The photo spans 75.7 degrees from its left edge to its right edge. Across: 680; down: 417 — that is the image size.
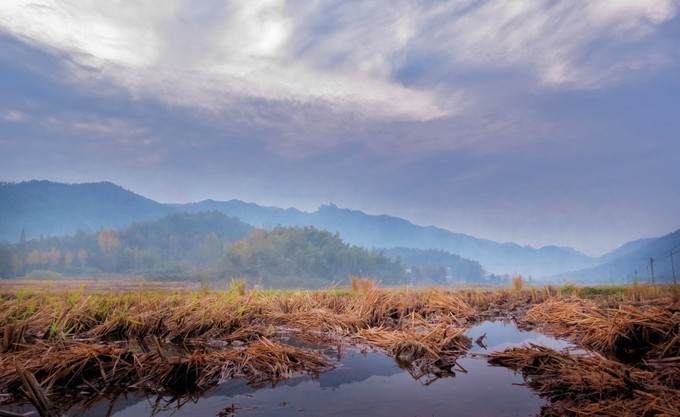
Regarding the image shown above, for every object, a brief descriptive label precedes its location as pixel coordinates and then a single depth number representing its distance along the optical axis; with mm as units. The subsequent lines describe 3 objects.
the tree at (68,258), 167625
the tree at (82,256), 169250
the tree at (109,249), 166625
